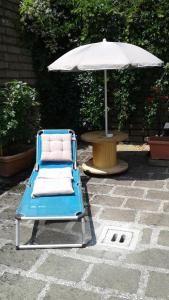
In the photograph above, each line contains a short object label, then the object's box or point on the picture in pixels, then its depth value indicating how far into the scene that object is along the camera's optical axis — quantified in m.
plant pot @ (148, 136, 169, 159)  5.62
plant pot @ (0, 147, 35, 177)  5.31
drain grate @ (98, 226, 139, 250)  3.26
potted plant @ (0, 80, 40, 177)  5.27
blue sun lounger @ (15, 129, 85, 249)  3.26
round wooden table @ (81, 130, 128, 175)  5.15
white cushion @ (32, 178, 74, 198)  3.65
